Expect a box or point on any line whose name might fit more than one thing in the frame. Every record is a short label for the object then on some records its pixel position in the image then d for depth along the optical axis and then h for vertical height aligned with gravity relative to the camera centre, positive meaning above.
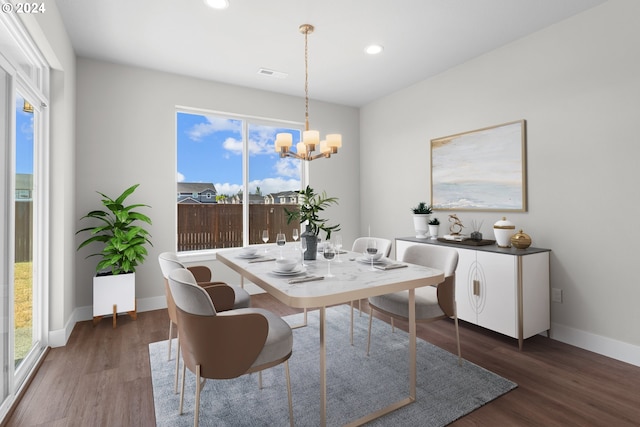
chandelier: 2.71 +0.59
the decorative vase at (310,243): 2.49 -0.22
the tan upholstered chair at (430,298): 2.37 -0.61
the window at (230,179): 4.24 +0.47
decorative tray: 3.21 -0.27
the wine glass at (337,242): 2.46 -0.21
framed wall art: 3.20 +0.47
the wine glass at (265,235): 2.80 -0.17
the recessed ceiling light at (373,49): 3.30 +1.65
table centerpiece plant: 2.39 -0.08
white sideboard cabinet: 2.77 -0.65
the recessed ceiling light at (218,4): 2.55 +1.62
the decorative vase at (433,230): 3.82 -0.18
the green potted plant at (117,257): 3.30 -0.43
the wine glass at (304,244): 2.49 -0.22
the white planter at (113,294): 3.30 -0.79
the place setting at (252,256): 2.54 -0.33
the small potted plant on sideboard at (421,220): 3.88 -0.07
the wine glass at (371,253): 2.24 -0.26
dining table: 1.65 -0.38
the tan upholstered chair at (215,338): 1.53 -0.58
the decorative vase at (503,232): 3.04 -0.16
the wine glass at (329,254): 2.10 -0.25
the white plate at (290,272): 2.01 -0.35
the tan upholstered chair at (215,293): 2.12 -0.56
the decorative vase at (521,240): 2.93 -0.23
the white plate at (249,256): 2.62 -0.33
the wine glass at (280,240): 2.74 -0.21
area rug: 1.90 -1.14
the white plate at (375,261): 2.37 -0.34
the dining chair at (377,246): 3.07 -0.30
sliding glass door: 2.01 +0.03
